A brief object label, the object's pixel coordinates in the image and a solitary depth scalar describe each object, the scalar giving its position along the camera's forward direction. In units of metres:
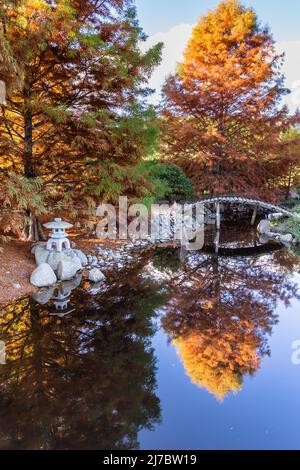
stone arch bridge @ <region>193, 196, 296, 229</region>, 10.01
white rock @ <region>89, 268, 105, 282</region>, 5.87
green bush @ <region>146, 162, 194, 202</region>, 11.41
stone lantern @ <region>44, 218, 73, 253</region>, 5.91
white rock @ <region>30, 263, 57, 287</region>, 5.29
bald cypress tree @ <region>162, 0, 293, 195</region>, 10.37
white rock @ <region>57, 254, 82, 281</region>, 5.68
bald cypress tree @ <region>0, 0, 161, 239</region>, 5.21
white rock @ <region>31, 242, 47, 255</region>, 6.12
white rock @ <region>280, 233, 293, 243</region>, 9.60
